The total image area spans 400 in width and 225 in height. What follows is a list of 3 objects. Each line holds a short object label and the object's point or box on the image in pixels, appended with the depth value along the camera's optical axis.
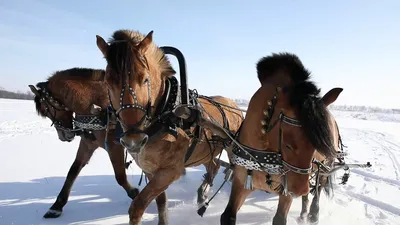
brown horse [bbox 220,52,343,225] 1.89
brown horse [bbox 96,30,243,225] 1.93
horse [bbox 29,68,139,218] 3.46
